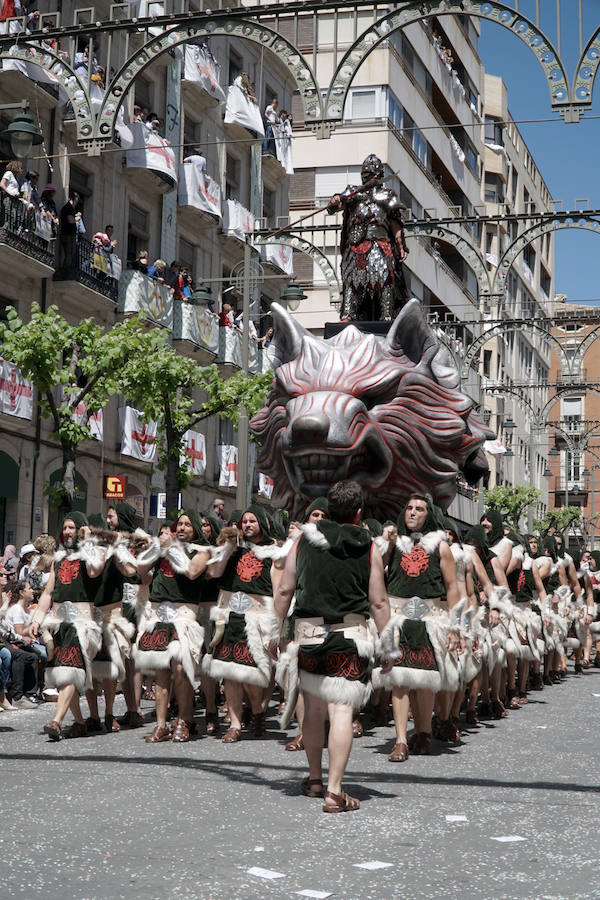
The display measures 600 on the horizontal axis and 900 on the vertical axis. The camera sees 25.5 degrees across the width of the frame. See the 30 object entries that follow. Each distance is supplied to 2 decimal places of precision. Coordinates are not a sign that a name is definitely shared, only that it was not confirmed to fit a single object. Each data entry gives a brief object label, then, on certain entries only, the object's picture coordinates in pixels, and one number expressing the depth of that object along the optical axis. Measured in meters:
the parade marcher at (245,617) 9.87
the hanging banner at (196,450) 31.58
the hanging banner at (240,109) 34.41
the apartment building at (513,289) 62.75
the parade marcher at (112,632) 10.28
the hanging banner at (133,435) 28.11
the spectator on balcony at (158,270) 28.86
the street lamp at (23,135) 12.38
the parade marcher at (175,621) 9.92
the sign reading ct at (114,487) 23.58
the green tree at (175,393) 20.38
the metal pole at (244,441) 22.53
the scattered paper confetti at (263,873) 5.36
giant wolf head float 10.39
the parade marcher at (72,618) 9.83
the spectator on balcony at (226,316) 33.13
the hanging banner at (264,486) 35.53
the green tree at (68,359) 18.19
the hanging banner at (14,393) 22.97
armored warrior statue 12.27
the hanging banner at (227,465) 34.19
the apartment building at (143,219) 24.53
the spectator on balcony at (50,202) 24.86
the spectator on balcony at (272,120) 35.91
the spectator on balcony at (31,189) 23.27
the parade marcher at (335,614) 6.96
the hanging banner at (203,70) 32.25
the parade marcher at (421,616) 8.87
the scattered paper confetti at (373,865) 5.54
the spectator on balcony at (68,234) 25.03
